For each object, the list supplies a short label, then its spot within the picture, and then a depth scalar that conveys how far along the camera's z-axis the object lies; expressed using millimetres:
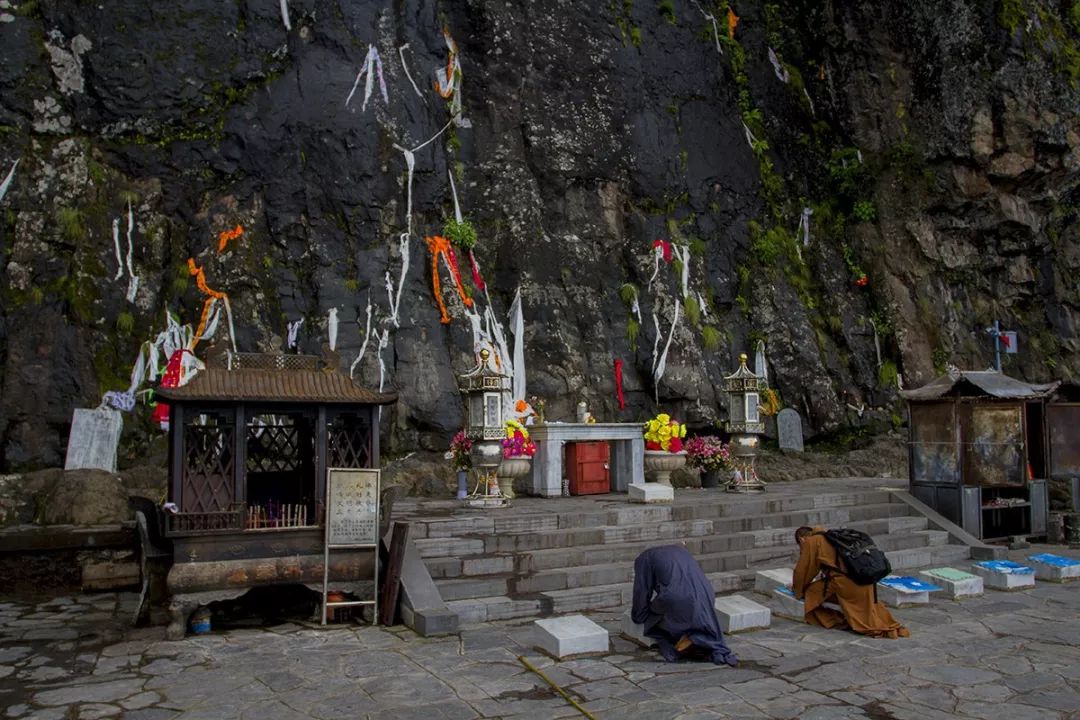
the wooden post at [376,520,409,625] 7434
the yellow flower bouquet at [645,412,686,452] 13508
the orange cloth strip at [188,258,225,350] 14867
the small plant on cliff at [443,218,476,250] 17266
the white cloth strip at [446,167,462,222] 17555
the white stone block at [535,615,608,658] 6246
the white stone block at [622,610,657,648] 6541
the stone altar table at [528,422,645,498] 13258
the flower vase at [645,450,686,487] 13398
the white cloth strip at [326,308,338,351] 15523
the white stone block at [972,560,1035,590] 8781
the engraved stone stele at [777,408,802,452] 18547
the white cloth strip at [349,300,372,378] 15355
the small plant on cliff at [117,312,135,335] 14359
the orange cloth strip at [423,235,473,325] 16750
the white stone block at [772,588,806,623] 7500
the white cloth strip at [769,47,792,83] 22672
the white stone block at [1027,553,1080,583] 9266
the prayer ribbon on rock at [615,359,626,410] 17531
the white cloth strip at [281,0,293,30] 17344
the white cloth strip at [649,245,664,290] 18794
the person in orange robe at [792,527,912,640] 6906
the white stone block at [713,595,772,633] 7023
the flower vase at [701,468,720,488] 14883
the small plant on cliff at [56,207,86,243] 14359
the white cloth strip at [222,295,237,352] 14898
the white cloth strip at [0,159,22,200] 14164
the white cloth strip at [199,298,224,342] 14786
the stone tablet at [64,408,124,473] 13320
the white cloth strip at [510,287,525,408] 16781
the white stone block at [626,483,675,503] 11242
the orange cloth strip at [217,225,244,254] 15438
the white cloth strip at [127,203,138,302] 14680
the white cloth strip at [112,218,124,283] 14695
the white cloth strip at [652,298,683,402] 17797
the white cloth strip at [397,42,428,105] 18000
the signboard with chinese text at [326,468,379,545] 7570
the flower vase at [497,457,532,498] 11594
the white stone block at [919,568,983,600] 8375
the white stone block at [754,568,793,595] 8263
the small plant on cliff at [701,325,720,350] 18609
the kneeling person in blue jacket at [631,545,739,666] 6117
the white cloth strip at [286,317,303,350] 15281
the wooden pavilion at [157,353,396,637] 7191
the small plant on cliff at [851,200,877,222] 21250
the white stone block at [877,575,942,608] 8000
